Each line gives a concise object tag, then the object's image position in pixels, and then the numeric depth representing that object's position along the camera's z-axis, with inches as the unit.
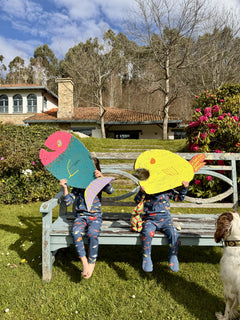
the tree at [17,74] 1461.6
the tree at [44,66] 1433.4
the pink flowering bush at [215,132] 196.9
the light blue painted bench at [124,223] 87.2
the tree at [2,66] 1635.6
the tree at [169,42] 534.9
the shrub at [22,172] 200.4
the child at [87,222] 84.8
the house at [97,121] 708.0
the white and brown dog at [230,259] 67.5
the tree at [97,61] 678.5
